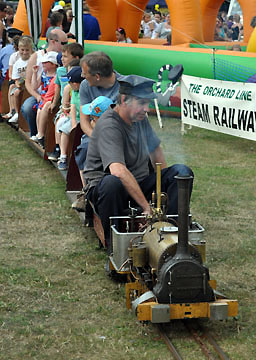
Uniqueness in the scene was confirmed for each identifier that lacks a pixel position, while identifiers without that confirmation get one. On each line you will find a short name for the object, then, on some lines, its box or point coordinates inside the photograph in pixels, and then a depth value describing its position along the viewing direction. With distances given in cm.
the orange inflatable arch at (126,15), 1664
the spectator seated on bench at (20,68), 1161
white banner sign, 1030
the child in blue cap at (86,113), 609
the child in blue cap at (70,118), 750
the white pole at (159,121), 1209
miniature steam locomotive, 403
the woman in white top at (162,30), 2296
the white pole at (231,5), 2426
